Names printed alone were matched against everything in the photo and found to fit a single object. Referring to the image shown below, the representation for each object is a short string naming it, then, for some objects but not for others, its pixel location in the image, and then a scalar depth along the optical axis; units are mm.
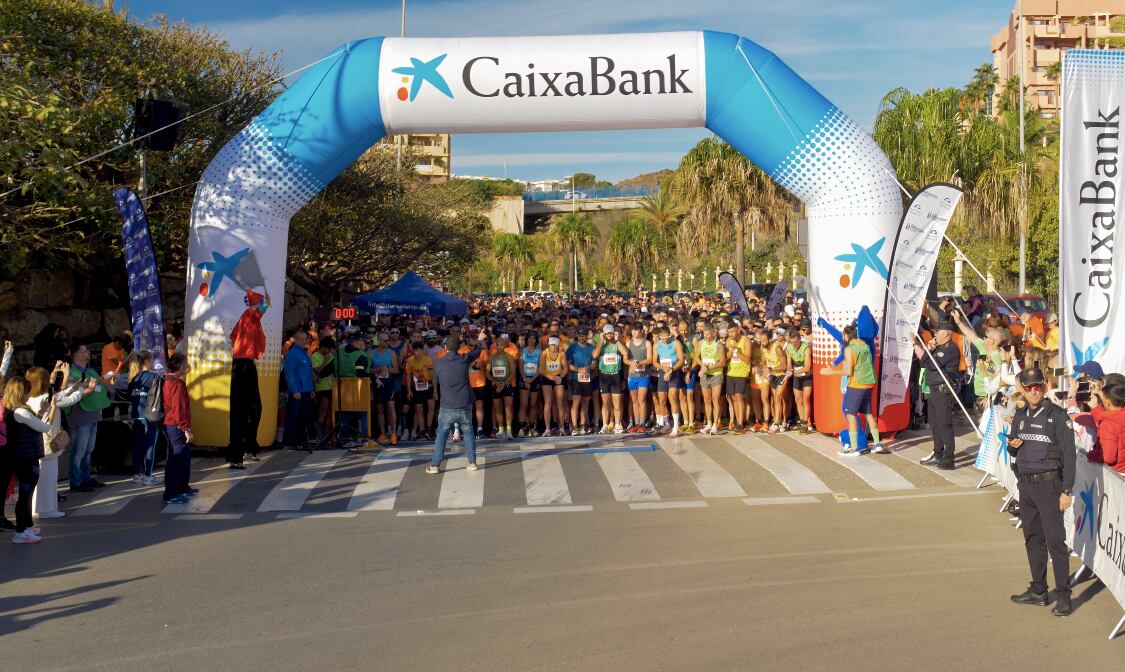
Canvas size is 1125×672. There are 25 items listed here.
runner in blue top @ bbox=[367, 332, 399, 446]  15000
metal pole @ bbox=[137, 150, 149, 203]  14217
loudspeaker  13852
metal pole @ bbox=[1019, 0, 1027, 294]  29102
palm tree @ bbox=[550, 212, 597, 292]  75312
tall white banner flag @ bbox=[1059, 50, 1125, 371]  8953
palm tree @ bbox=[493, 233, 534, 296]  80500
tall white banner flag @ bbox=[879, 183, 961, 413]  13453
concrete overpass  91938
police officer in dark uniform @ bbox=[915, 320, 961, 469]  12211
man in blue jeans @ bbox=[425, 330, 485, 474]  12594
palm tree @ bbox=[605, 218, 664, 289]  71875
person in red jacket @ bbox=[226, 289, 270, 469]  13125
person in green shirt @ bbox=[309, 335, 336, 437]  14711
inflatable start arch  14047
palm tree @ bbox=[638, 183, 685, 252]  67125
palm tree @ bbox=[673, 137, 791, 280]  33625
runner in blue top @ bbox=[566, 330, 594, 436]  15508
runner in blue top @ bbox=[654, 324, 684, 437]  15156
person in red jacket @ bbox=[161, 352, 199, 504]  10852
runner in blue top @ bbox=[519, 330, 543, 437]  15477
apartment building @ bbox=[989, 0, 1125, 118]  73000
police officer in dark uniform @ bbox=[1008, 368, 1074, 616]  7012
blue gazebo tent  25703
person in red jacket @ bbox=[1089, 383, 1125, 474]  7348
